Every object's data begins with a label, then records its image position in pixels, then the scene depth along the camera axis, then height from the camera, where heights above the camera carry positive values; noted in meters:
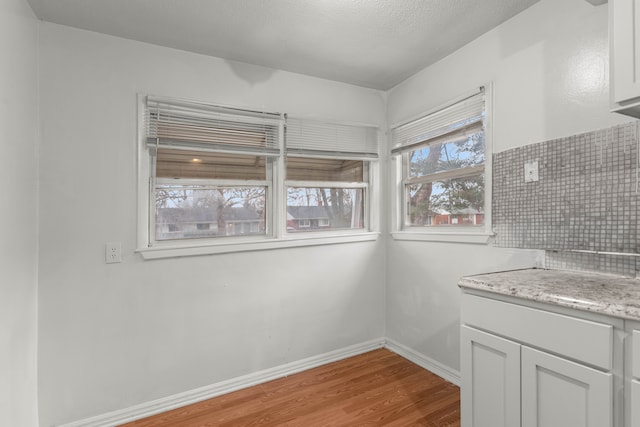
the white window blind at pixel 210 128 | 2.16 +0.61
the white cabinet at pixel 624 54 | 1.17 +0.59
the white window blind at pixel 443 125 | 2.22 +0.68
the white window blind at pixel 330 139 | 2.64 +0.64
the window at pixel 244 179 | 2.19 +0.27
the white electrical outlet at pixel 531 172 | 1.85 +0.25
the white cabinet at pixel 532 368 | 1.09 -0.60
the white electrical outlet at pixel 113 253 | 2.01 -0.25
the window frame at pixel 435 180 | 2.11 +0.09
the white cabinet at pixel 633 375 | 1.01 -0.51
